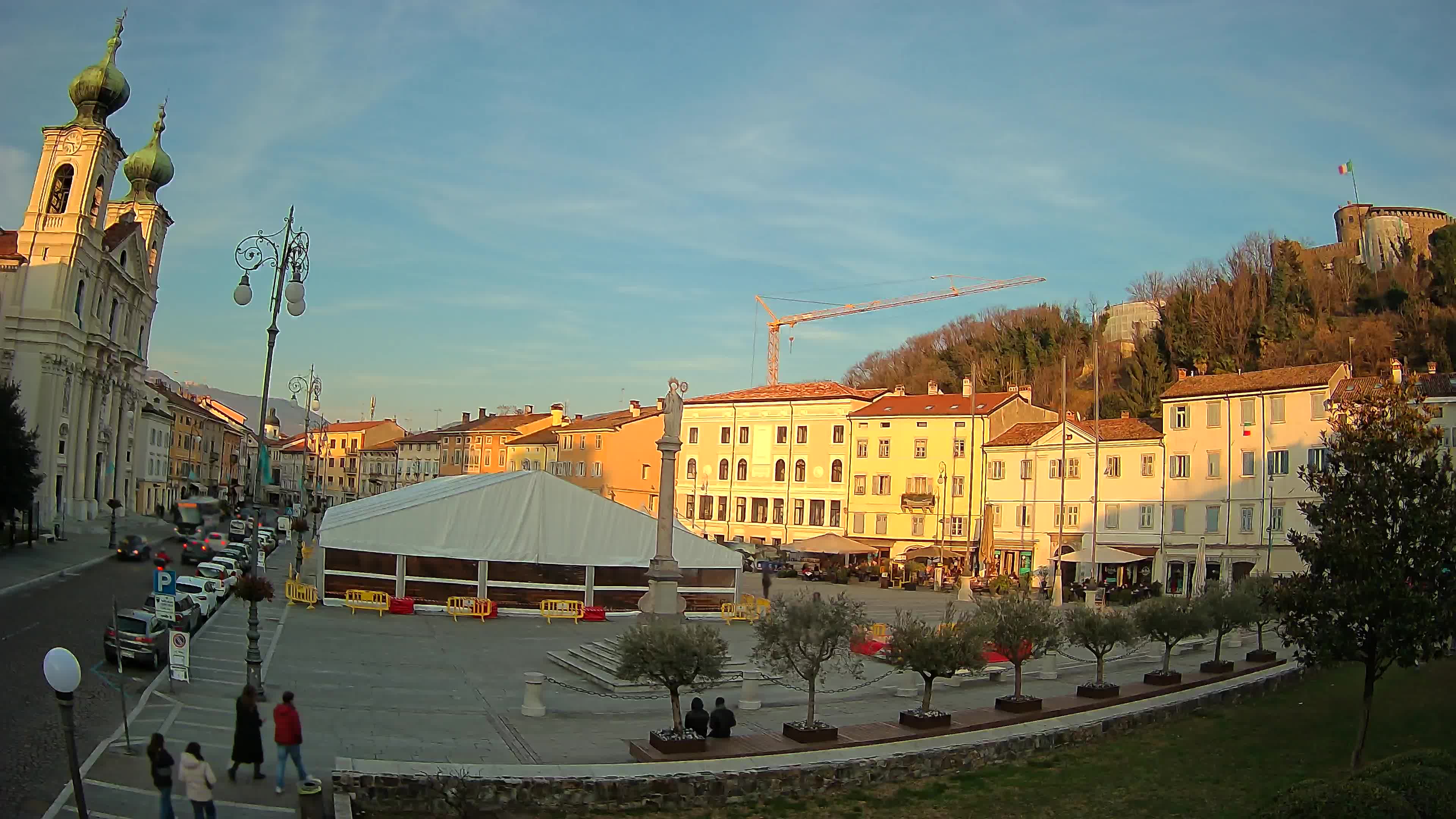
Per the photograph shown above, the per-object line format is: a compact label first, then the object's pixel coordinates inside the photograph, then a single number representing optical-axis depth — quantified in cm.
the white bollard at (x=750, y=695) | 2092
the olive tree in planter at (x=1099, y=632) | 2269
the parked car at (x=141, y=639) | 2208
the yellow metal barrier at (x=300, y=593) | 3447
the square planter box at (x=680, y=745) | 1597
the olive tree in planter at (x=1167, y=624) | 2375
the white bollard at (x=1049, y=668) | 2595
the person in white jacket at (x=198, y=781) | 1152
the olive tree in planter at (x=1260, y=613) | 2455
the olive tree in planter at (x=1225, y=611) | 2525
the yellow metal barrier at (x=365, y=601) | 3388
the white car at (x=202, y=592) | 3011
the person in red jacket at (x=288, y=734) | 1336
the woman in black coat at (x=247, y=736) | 1396
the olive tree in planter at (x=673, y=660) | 1647
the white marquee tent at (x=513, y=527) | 3478
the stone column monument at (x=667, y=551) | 2517
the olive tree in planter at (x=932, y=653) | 1864
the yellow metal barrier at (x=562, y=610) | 3516
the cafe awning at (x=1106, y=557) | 4984
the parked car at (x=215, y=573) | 3766
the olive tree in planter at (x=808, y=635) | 1770
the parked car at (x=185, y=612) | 2538
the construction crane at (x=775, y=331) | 12256
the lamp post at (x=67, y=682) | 999
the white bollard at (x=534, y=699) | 1953
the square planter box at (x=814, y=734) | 1698
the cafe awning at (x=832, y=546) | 5653
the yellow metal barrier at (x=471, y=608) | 3419
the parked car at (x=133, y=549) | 4750
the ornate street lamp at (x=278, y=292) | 1880
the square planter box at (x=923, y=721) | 1836
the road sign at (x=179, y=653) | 1923
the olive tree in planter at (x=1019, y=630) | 2083
